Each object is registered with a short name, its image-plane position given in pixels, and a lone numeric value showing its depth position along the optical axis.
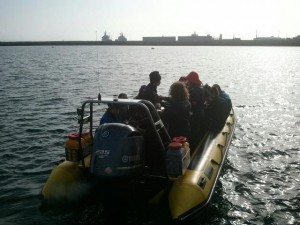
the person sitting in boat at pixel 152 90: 8.22
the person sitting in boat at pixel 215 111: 9.85
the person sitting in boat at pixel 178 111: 7.18
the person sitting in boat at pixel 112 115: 6.58
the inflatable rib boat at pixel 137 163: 5.40
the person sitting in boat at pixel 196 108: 9.39
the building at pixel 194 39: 194.00
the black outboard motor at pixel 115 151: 5.36
